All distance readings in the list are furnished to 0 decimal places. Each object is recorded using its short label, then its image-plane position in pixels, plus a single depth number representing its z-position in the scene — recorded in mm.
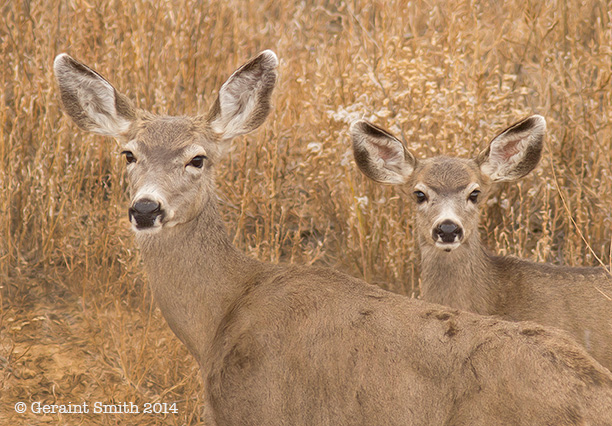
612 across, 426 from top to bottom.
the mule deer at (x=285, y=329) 7105
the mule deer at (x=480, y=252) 11055
